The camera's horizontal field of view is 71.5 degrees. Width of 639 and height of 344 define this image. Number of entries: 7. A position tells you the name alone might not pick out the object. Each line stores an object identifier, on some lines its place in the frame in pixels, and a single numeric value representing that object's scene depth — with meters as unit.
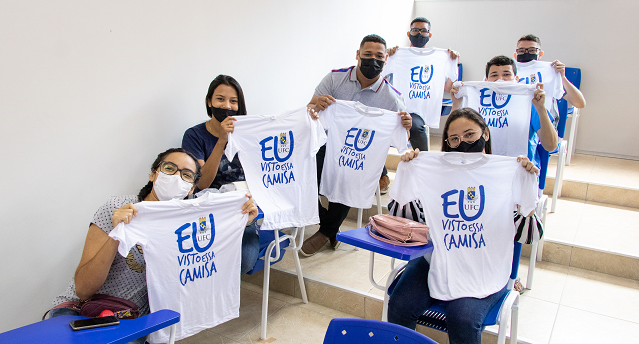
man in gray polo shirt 3.22
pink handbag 1.92
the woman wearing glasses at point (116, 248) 1.77
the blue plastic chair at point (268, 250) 2.59
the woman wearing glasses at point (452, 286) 1.87
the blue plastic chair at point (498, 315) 1.84
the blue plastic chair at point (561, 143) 3.52
